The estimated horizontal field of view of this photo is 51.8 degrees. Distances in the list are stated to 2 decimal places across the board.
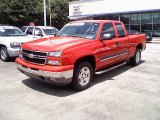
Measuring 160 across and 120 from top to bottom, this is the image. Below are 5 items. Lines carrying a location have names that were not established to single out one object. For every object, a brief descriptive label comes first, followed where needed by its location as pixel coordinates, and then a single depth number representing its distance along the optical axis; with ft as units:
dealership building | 60.84
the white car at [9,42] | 23.07
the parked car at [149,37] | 53.21
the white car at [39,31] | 31.67
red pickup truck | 12.91
